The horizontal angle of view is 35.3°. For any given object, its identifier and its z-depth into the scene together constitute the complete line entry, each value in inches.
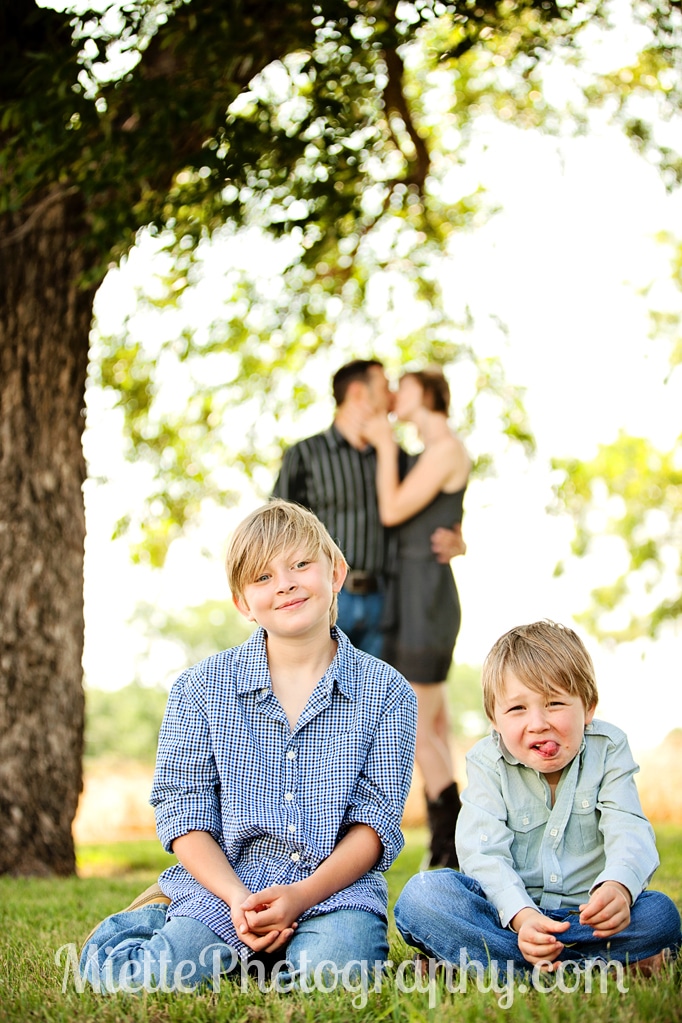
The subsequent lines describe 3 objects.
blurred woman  179.9
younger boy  90.6
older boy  92.9
